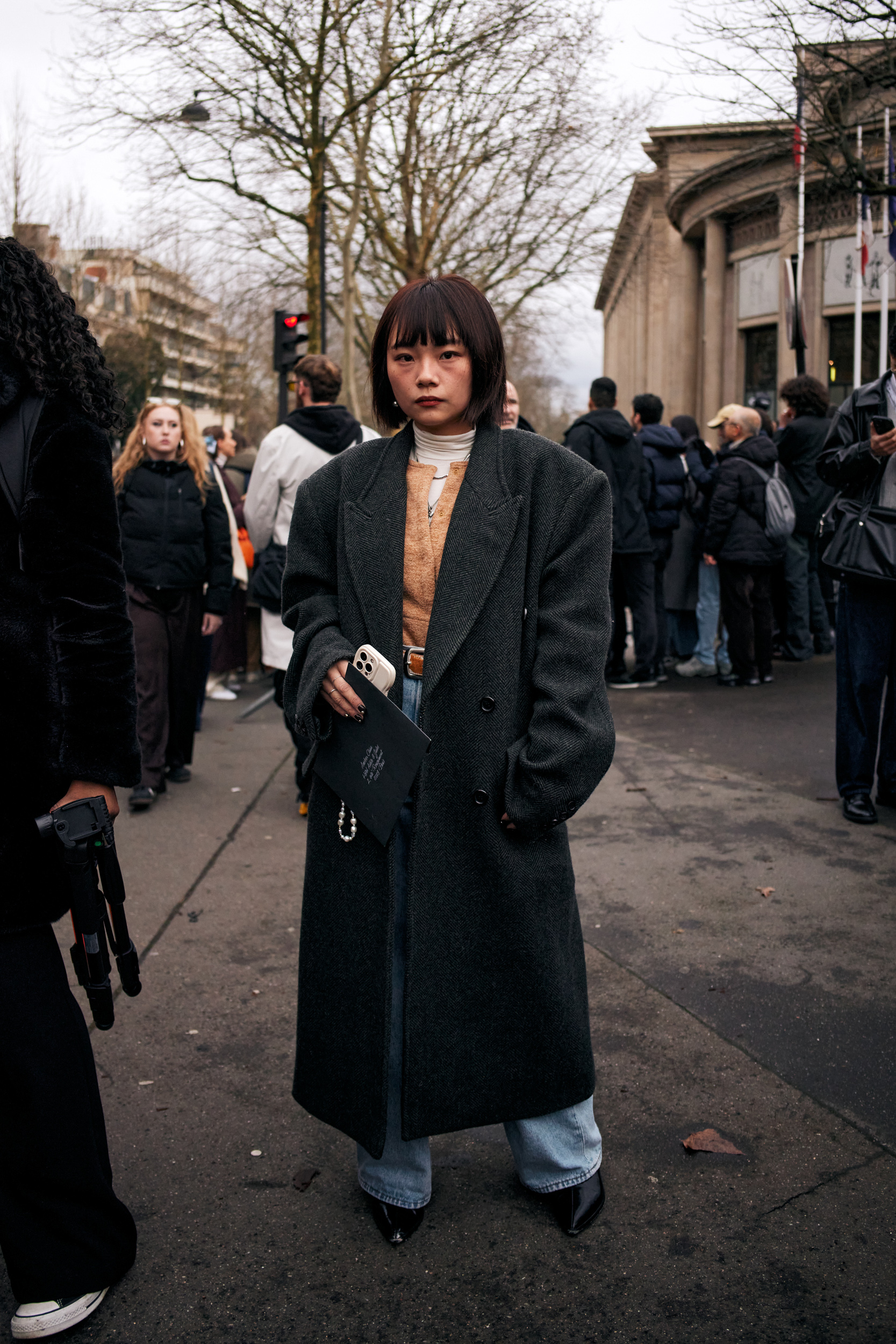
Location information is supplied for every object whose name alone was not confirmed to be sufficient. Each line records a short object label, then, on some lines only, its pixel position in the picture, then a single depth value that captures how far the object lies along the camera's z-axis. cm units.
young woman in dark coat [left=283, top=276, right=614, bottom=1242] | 247
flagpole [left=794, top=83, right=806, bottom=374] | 1208
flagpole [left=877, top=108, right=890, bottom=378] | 1593
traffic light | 1356
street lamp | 1692
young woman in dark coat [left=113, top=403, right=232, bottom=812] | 658
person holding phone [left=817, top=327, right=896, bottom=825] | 549
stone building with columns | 2361
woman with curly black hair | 234
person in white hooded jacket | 614
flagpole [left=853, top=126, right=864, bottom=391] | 1502
